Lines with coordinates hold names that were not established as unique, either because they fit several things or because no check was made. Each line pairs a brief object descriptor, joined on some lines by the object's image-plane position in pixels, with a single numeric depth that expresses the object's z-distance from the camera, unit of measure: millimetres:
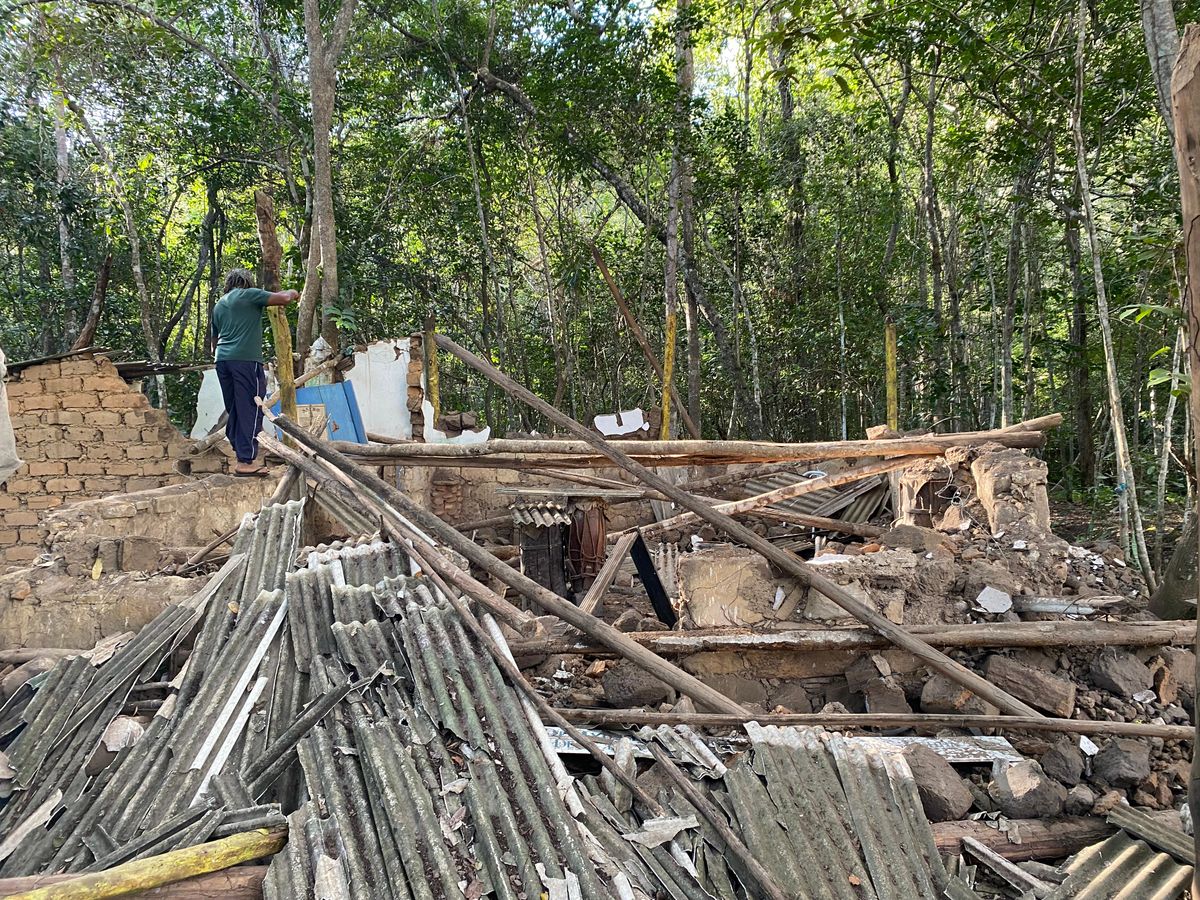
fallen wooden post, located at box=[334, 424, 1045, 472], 4395
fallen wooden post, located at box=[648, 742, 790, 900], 2691
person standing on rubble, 6605
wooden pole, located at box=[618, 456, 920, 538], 4773
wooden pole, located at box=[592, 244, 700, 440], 10141
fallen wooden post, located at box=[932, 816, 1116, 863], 3287
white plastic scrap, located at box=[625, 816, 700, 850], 2729
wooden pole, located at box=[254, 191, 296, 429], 6445
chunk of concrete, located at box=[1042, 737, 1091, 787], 3775
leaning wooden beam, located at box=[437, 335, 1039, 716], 3914
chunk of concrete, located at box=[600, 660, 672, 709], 4238
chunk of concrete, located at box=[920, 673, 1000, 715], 4223
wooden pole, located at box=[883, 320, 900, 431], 8656
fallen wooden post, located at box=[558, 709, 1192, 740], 3666
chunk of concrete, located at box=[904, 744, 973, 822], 3387
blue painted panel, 9203
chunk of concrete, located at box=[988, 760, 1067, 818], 3477
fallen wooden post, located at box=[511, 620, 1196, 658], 4254
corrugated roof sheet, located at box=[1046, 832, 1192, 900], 3035
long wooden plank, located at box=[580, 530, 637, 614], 4379
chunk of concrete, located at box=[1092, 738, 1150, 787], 3691
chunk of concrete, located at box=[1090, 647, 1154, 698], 4273
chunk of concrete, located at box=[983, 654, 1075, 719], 4148
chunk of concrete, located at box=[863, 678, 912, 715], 4273
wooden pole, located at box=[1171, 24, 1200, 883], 1828
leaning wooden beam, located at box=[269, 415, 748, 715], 3641
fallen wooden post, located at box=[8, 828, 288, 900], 2064
